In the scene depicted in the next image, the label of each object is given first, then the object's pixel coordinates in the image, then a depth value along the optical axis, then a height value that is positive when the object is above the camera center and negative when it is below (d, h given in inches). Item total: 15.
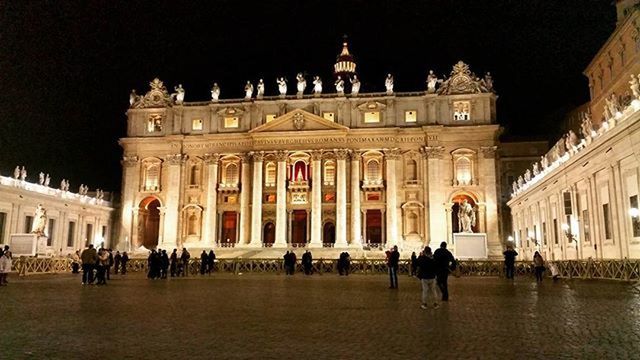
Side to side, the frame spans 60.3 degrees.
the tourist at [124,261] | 1341.0 -9.3
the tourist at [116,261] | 1330.0 -9.2
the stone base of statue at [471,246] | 1391.5 +30.5
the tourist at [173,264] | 1267.2 -15.2
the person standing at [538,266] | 1008.9 -14.0
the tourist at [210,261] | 1339.9 -8.7
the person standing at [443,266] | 561.9 -8.1
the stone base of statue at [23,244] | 1428.4 +33.4
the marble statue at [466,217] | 1489.7 +110.1
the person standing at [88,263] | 870.4 -9.2
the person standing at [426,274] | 516.7 -15.0
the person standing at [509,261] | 1130.7 -5.7
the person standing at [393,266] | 804.6 -11.7
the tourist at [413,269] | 1115.4 -25.0
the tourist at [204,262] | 1339.6 -11.1
